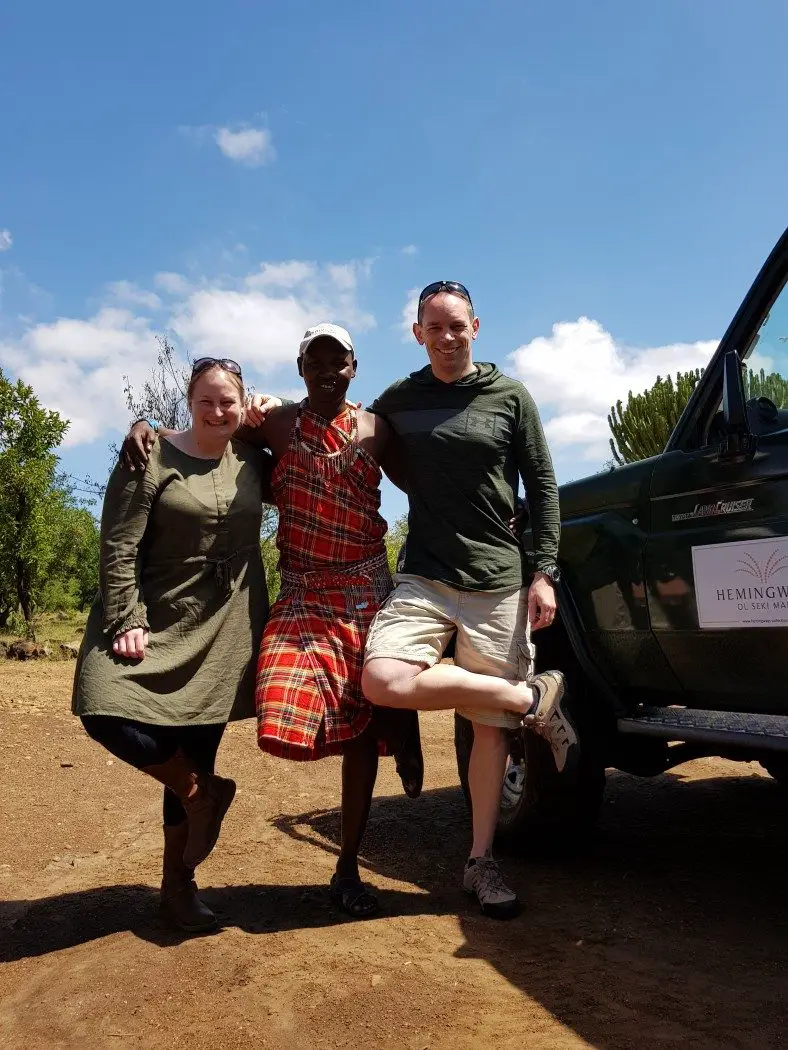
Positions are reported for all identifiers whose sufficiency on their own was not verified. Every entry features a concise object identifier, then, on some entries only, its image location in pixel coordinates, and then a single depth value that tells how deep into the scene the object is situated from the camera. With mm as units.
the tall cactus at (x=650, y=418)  11164
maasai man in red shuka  3197
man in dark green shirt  3234
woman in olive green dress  3014
